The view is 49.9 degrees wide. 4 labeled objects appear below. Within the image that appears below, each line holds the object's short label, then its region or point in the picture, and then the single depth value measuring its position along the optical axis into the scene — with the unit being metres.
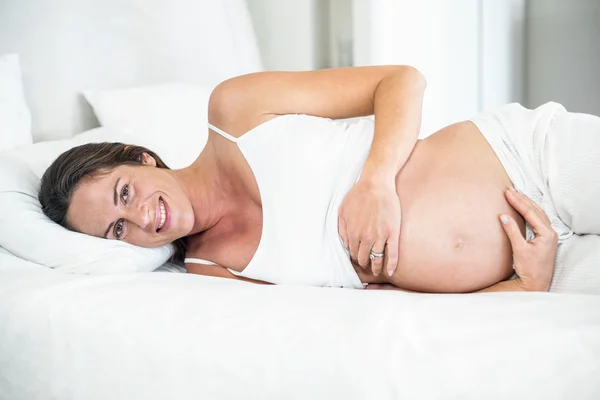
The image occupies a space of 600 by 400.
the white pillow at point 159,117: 1.88
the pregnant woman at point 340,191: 1.11
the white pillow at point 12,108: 1.66
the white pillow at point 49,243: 1.24
